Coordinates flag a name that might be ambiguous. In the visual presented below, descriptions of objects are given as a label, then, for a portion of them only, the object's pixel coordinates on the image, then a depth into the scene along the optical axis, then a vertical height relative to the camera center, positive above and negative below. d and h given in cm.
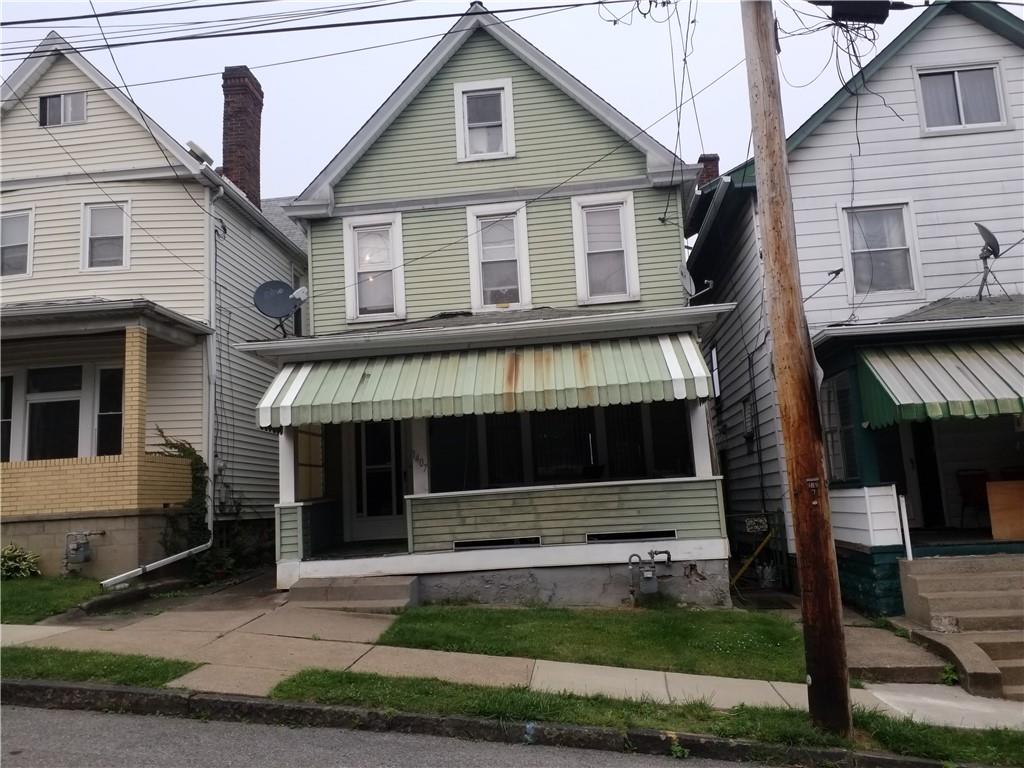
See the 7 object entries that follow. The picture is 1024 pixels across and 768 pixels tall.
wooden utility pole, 570 +60
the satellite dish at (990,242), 1080 +304
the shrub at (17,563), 1073 -72
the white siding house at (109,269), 1311 +406
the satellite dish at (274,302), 1202 +300
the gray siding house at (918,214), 1146 +375
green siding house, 1049 +260
